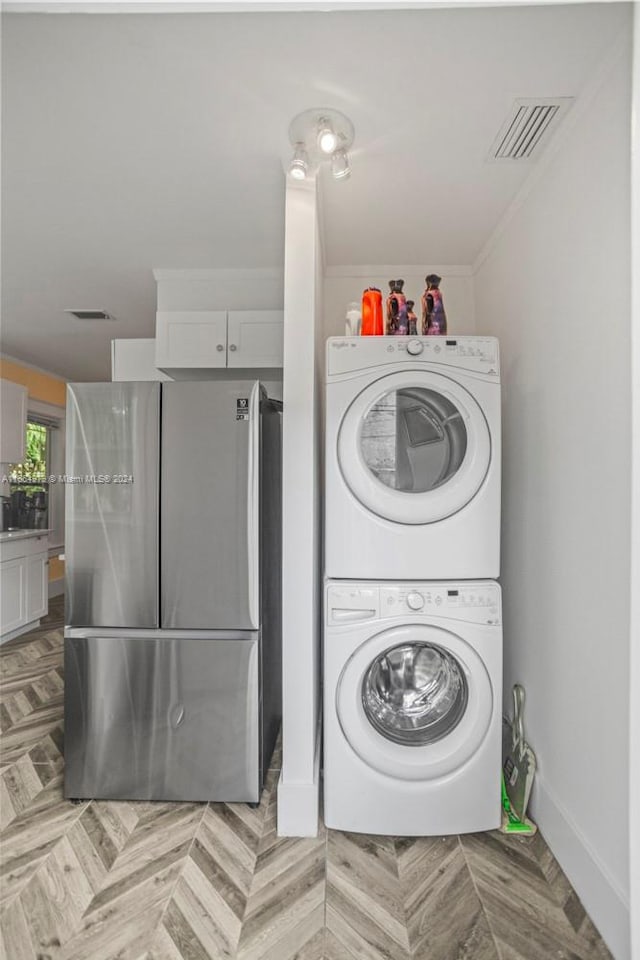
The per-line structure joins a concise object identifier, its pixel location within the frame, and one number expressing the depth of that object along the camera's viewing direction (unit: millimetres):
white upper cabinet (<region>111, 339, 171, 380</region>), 3236
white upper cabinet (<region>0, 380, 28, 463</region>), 4434
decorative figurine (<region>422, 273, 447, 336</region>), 2037
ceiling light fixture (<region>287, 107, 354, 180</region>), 1676
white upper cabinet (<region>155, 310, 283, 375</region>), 2932
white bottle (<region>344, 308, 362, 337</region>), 2154
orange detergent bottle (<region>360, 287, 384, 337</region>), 2039
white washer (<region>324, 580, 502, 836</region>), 1767
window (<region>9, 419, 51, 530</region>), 4840
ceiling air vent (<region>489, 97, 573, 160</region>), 1624
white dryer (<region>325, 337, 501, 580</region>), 1818
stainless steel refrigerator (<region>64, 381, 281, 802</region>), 1978
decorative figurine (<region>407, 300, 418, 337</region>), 2051
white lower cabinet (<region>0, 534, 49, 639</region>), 4039
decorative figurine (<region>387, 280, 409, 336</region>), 2025
